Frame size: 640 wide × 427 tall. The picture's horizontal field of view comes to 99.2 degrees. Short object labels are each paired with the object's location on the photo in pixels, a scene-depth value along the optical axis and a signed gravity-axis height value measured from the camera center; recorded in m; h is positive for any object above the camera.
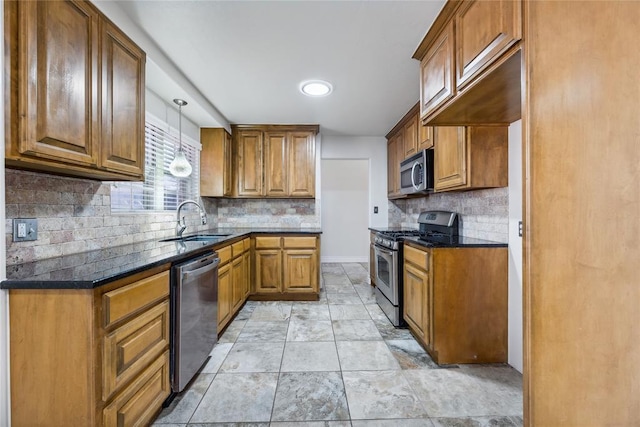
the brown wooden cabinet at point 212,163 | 3.55 +0.67
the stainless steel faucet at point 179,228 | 2.64 -0.13
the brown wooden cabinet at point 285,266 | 3.50 -0.66
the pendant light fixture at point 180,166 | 2.44 +0.44
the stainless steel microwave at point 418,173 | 2.78 +0.45
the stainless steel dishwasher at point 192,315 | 1.62 -0.67
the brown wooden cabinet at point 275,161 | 3.81 +0.75
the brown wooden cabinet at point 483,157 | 2.07 +0.44
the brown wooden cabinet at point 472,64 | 1.15 +0.76
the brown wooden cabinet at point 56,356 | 1.06 -0.55
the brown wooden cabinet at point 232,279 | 2.50 -0.67
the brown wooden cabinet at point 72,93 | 1.07 +0.58
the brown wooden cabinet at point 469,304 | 2.05 -0.68
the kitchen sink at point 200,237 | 2.70 -0.24
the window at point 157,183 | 2.13 +0.32
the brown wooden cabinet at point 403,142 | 3.00 +0.89
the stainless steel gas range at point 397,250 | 2.71 -0.38
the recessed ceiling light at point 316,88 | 2.52 +1.21
